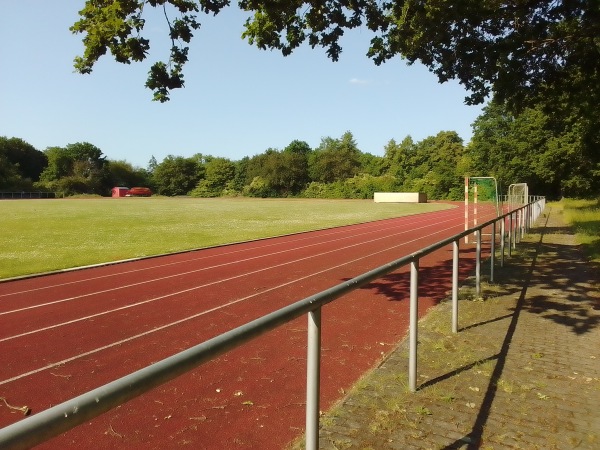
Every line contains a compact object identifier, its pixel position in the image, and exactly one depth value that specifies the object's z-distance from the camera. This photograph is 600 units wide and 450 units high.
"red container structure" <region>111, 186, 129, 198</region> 95.31
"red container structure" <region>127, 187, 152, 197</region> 97.25
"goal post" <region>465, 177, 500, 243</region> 14.35
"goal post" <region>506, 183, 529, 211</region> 27.42
